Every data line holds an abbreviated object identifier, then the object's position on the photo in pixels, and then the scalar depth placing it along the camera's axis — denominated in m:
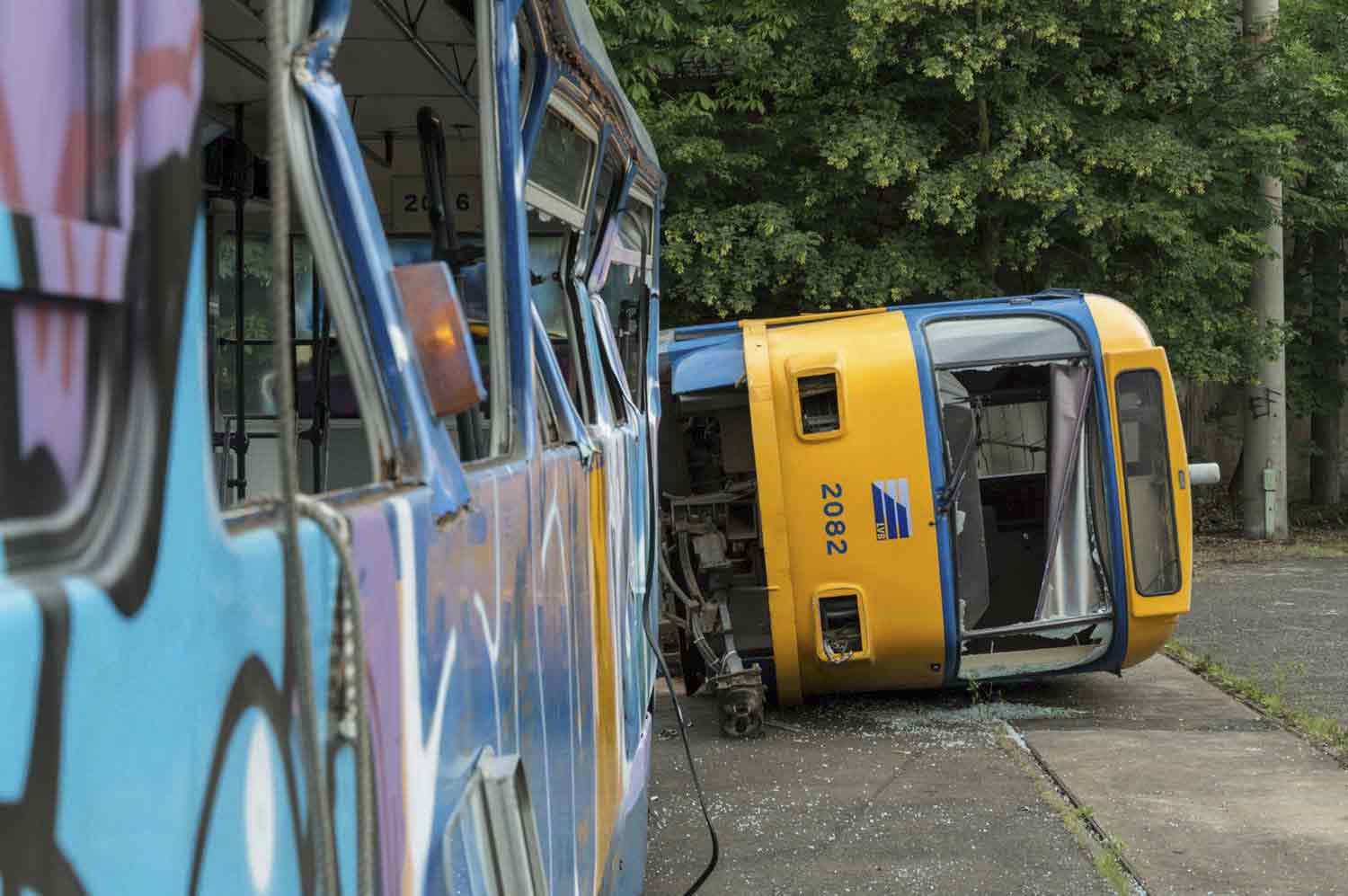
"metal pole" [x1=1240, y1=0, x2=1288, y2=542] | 16.62
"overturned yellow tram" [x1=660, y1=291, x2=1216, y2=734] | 8.39
